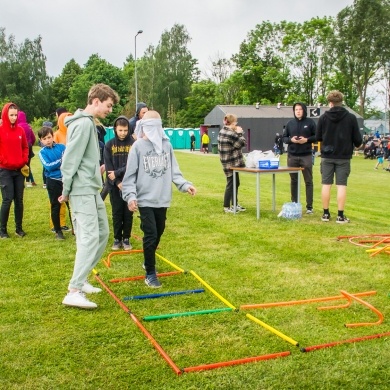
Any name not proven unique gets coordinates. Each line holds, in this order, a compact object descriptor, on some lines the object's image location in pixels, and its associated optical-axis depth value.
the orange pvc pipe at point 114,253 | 6.67
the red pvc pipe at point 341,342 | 4.12
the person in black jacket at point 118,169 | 7.46
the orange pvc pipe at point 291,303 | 5.10
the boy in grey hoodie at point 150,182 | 5.83
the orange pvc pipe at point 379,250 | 7.10
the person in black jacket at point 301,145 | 10.09
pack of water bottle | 9.90
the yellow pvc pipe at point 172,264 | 6.37
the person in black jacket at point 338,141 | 9.21
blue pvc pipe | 5.37
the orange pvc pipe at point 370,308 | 4.63
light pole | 50.43
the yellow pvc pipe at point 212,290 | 5.14
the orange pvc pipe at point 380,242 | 7.47
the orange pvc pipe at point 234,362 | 3.79
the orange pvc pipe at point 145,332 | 3.81
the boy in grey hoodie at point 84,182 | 5.13
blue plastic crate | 10.06
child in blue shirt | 8.33
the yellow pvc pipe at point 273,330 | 4.23
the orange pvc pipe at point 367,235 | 8.18
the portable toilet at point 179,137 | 53.25
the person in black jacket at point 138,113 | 9.13
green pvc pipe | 4.77
